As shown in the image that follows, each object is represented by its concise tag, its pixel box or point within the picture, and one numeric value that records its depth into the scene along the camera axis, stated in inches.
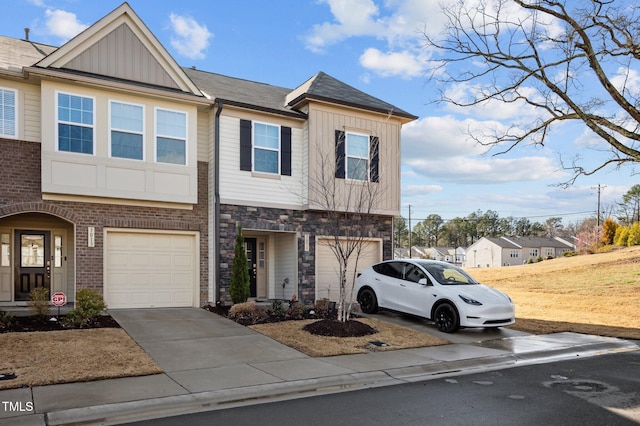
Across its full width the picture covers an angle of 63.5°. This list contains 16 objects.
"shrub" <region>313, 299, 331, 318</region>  531.0
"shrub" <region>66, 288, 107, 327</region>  428.1
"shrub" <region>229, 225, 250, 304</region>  540.4
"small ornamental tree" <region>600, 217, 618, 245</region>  1939.0
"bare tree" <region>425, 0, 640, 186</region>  543.5
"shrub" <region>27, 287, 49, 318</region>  451.5
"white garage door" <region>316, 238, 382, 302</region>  655.1
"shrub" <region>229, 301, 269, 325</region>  486.9
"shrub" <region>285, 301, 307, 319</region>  511.5
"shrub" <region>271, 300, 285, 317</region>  514.6
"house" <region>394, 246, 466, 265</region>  3860.7
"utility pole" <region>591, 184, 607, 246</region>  2424.8
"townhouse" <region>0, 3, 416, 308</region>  493.7
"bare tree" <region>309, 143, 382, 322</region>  622.8
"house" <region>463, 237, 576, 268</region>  3213.6
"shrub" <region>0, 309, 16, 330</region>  405.4
